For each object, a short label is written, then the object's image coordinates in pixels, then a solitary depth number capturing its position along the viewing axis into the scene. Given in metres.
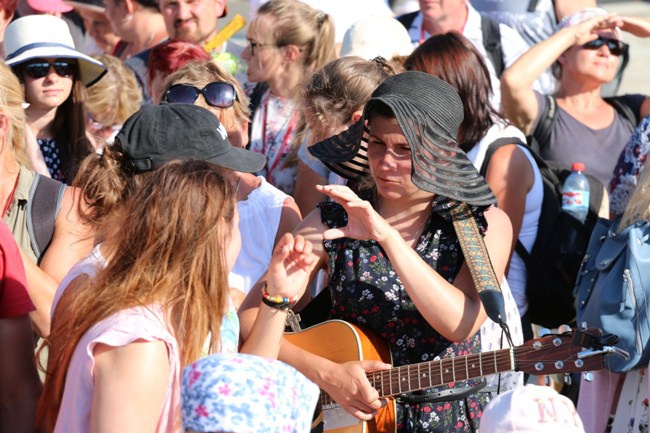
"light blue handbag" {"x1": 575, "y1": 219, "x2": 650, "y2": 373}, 7.70
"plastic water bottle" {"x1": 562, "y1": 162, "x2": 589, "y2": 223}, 9.71
